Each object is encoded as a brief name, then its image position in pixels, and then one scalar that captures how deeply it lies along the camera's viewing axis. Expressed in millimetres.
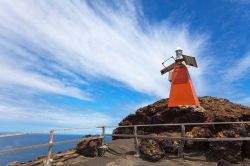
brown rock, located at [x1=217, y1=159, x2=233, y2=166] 5798
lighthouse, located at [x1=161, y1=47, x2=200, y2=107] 10292
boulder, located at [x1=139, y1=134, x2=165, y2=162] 6733
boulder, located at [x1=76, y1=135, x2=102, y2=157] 7118
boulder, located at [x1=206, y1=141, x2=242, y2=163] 6542
